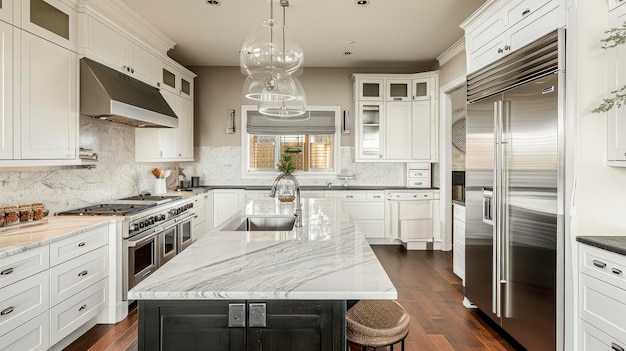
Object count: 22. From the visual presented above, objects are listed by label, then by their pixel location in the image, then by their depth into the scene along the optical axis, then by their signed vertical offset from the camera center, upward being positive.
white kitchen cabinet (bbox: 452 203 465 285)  3.76 -0.70
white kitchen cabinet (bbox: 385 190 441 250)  5.53 -0.61
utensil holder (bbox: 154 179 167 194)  4.73 -0.15
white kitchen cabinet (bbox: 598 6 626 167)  2.02 +0.38
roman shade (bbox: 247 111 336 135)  6.05 +0.85
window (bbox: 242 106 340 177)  6.06 +0.58
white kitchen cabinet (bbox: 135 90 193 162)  4.49 +0.48
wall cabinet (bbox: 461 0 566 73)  2.26 +1.10
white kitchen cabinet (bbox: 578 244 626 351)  1.81 -0.66
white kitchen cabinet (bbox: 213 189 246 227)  5.62 -0.42
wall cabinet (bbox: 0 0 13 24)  2.28 +1.05
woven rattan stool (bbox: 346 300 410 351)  1.61 -0.70
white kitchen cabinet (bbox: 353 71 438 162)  5.64 +0.86
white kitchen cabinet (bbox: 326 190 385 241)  5.59 -0.50
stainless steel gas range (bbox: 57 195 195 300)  3.09 -0.54
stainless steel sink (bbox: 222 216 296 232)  2.87 -0.38
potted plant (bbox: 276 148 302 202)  3.46 -0.14
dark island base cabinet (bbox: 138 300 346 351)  1.34 -0.57
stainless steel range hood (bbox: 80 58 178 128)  3.02 +0.71
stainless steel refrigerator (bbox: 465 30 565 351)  2.17 -0.11
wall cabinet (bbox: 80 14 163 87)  3.09 +1.23
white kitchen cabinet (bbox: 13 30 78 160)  2.45 +0.57
